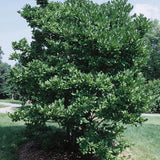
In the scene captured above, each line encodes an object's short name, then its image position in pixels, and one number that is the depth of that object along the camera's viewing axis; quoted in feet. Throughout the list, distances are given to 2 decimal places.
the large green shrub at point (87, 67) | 17.98
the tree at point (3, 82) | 151.84
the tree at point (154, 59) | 129.39
